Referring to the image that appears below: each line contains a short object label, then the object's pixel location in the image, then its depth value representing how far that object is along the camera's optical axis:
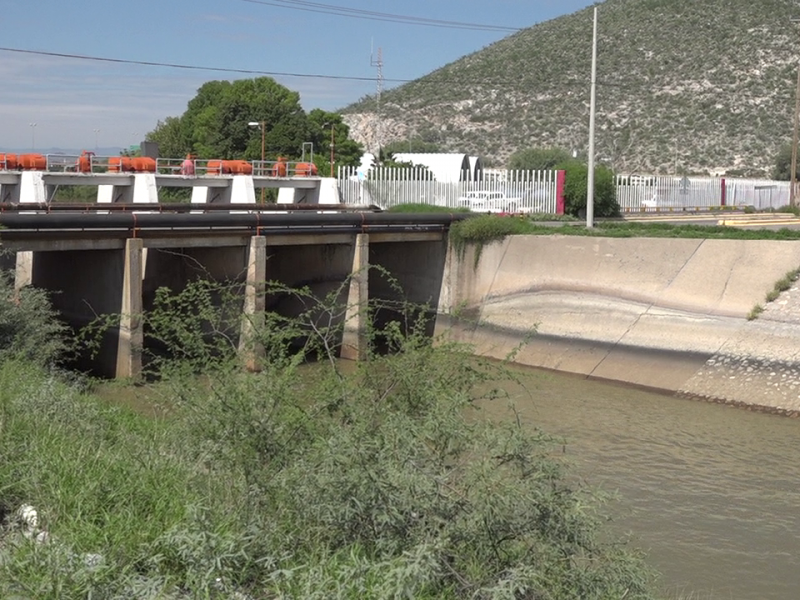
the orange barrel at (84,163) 34.16
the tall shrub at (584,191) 38.31
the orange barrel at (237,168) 40.06
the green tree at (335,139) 70.25
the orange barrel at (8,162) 33.27
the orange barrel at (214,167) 40.09
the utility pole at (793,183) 51.02
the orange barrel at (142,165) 35.84
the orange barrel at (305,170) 44.62
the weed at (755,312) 23.77
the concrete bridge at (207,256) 22.50
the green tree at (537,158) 71.69
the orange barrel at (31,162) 33.59
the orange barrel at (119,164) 35.69
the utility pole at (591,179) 29.53
